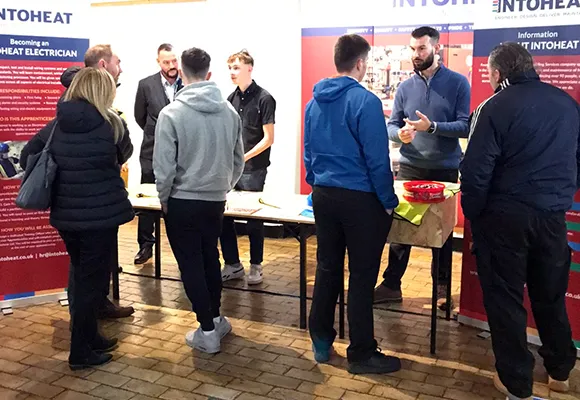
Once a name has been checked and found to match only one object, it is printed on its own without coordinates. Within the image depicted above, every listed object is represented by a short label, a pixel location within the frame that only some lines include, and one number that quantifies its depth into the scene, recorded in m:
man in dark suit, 5.17
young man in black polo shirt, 4.73
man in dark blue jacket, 2.85
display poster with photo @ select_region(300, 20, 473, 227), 5.70
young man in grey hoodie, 3.39
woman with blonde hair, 3.20
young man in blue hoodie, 3.14
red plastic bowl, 3.52
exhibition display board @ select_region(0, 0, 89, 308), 4.15
